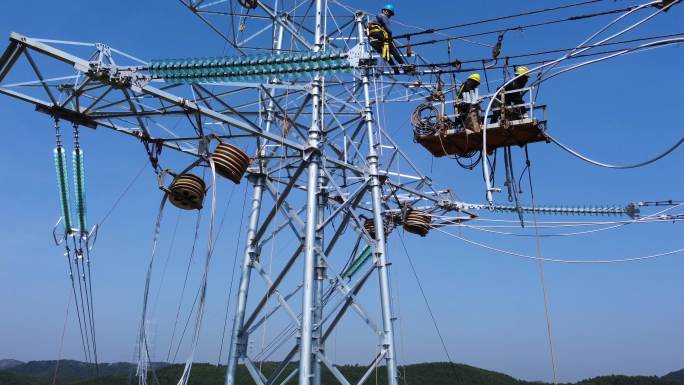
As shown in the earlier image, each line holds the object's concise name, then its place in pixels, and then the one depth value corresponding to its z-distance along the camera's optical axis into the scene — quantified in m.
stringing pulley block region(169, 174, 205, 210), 12.52
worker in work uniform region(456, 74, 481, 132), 12.91
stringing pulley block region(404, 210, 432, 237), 17.92
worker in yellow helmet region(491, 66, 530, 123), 12.29
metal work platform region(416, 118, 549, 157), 12.27
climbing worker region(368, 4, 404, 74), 14.79
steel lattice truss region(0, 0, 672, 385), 11.20
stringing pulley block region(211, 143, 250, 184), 12.87
